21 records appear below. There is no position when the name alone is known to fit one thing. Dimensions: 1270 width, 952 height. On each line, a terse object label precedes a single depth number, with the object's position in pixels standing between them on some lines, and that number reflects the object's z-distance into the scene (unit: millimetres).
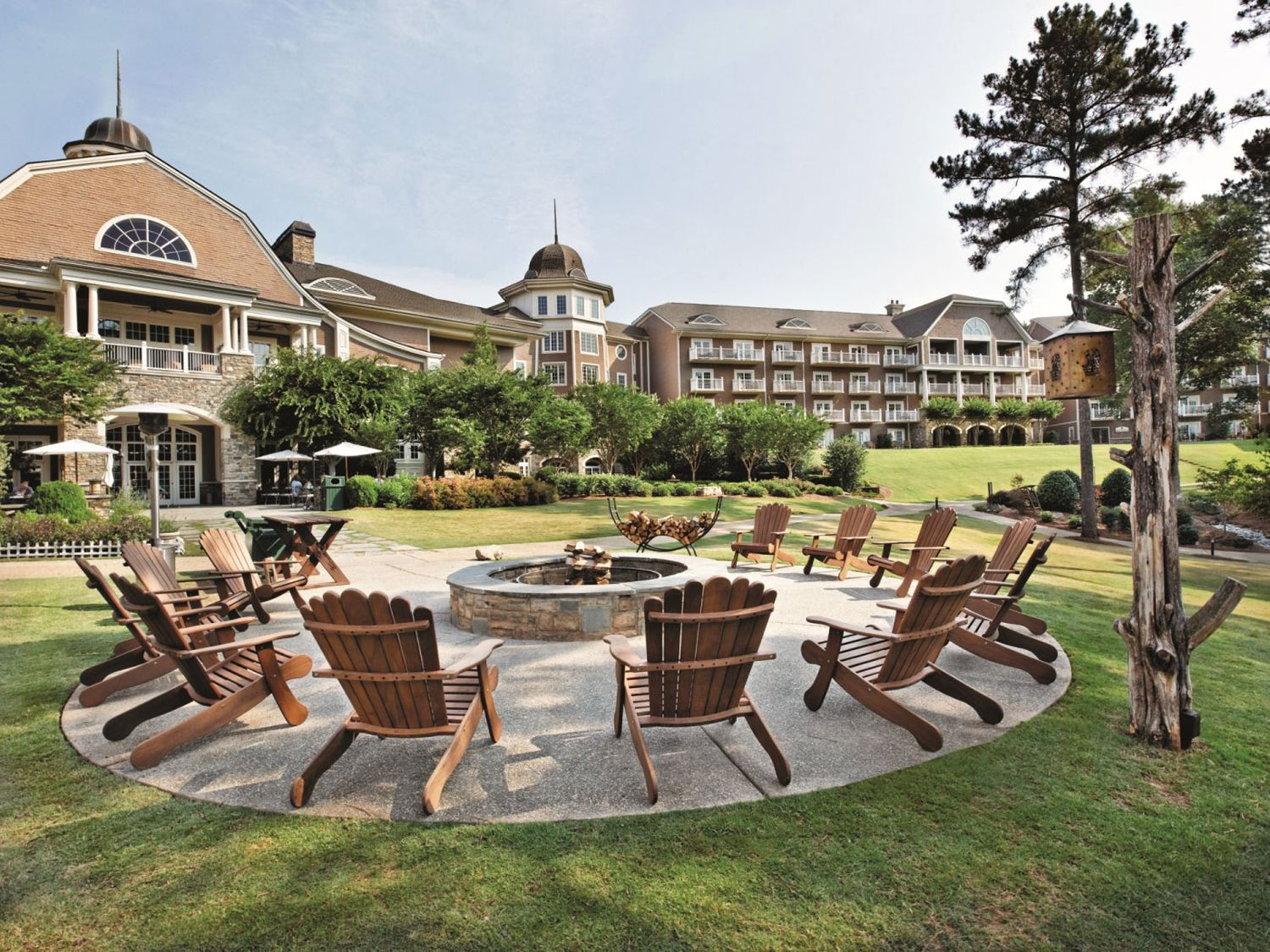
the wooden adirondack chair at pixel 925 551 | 8102
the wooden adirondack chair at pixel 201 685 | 3619
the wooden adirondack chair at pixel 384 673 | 3172
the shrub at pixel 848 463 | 33312
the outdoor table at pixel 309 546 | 9000
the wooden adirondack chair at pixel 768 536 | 10250
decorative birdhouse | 4531
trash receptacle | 20219
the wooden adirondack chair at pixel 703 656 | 3387
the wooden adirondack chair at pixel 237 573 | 6492
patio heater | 9672
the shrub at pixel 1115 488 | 23094
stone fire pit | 6105
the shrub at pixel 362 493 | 20562
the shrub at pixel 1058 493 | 23844
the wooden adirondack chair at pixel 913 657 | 3891
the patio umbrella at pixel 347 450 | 21172
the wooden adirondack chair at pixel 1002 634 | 4902
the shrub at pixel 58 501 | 15086
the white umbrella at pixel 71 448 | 17203
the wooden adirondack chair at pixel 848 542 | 9555
